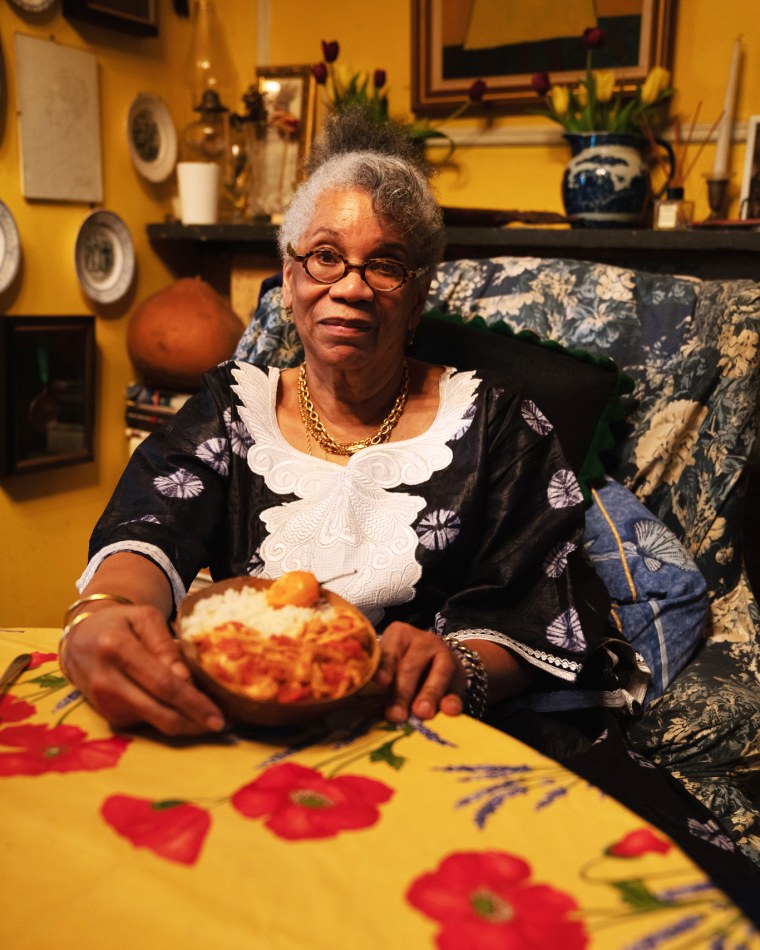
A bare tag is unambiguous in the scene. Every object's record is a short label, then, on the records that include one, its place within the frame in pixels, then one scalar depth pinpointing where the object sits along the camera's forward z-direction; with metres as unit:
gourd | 2.86
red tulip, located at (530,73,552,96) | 2.58
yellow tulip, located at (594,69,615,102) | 2.44
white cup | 3.01
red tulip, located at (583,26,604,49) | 2.48
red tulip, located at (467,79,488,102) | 2.73
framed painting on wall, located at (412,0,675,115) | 2.52
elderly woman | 1.34
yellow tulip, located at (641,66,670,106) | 2.42
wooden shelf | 2.30
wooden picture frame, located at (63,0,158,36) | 2.69
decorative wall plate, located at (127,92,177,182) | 3.01
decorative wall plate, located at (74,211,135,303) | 2.88
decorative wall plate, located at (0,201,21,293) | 2.60
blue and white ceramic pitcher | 2.39
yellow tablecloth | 0.60
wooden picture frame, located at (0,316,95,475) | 2.66
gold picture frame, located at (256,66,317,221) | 3.03
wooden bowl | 0.83
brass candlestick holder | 2.42
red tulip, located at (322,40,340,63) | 2.85
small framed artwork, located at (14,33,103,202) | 2.62
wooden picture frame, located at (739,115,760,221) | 2.38
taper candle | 2.39
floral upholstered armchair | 1.45
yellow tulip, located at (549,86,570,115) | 2.52
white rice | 0.89
